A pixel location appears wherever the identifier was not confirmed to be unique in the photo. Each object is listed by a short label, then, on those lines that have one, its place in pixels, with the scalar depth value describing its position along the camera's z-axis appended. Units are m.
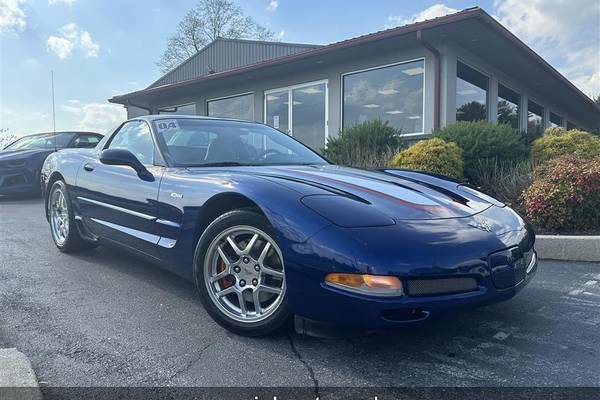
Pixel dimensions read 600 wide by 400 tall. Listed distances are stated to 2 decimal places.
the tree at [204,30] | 37.34
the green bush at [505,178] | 5.99
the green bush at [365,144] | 7.63
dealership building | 9.34
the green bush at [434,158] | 6.27
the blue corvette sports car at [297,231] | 2.15
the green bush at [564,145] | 7.04
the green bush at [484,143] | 6.91
